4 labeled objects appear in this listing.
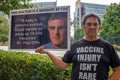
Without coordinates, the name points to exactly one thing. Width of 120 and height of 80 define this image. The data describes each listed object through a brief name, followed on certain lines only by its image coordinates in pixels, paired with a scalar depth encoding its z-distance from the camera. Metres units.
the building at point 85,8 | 39.89
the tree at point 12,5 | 4.76
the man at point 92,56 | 1.49
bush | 2.56
